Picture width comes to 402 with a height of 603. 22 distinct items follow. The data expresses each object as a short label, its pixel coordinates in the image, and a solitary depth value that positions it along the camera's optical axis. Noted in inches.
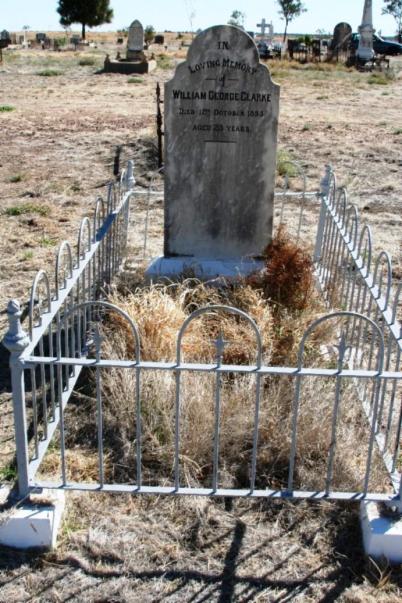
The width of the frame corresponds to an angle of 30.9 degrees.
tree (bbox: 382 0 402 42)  3033.7
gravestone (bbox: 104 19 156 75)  1061.1
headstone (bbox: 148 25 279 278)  216.4
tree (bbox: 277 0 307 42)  2738.7
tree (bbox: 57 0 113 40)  2365.9
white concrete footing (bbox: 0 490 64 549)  122.2
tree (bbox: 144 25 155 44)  1849.2
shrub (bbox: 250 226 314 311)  203.0
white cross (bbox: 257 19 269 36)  1653.5
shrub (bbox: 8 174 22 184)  390.3
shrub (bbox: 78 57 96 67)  1210.6
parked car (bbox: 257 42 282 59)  1364.4
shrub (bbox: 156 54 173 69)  1152.1
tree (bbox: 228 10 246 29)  2411.5
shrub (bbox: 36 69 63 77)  1033.8
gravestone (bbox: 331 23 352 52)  1498.5
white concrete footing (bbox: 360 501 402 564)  122.1
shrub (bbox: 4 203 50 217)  328.2
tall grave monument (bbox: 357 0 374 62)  1284.4
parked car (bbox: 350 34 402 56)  1724.9
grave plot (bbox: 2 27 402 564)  128.8
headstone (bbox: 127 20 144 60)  1161.4
